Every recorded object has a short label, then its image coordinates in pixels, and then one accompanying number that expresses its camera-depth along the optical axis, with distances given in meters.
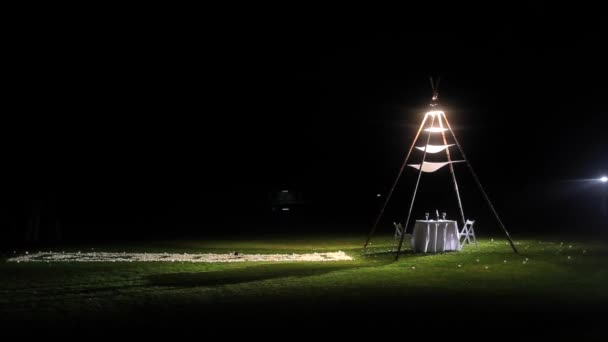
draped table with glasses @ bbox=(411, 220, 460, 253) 16.25
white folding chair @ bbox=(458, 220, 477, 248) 17.36
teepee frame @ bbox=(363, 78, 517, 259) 16.85
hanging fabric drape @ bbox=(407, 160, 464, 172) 17.50
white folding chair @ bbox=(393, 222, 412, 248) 17.91
